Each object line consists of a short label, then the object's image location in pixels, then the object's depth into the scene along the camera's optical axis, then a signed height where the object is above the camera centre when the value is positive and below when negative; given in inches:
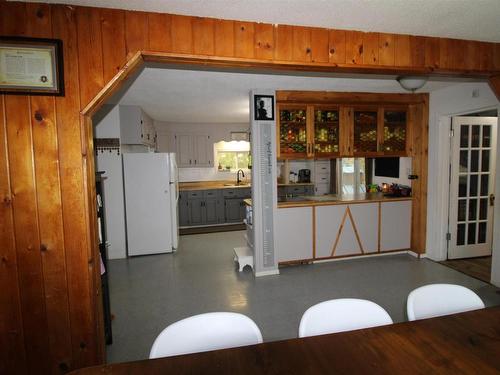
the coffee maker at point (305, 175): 255.9 -3.4
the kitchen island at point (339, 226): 157.8 -31.1
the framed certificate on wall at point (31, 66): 63.1 +23.7
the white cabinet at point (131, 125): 176.6 +29.4
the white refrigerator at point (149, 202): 178.7 -17.1
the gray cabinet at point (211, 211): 248.5 -32.1
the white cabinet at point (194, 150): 254.2 +20.0
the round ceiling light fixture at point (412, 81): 105.9 +32.1
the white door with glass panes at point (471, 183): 159.8 -8.2
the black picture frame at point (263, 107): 143.6 +31.4
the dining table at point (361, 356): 41.3 -27.4
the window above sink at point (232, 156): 273.7 +15.4
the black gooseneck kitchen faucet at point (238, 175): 273.1 -3.2
